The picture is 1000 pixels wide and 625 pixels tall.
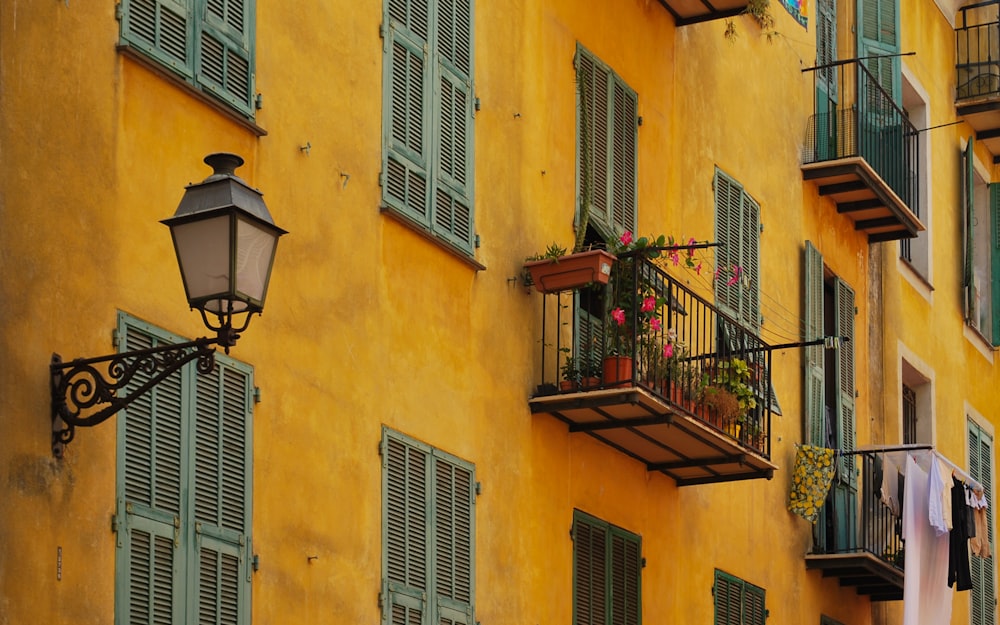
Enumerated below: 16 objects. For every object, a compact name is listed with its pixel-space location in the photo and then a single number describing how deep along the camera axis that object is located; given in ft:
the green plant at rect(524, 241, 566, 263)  49.29
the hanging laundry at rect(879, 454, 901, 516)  68.80
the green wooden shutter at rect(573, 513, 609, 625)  51.49
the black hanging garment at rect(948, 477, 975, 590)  69.77
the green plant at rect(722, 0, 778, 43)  61.31
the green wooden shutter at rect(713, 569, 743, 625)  59.67
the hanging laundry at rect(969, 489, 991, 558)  72.74
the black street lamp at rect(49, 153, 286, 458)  30.48
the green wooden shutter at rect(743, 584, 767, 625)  61.52
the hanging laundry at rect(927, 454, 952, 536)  67.56
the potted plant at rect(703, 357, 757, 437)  53.57
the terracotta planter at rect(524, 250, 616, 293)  48.39
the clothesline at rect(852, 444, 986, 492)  68.95
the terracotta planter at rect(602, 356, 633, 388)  49.29
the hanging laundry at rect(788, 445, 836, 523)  65.41
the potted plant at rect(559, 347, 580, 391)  50.26
